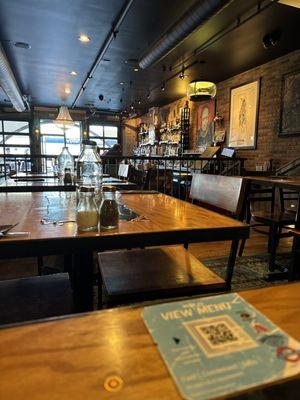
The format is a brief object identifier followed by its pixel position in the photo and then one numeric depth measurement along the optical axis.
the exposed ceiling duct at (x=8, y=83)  5.61
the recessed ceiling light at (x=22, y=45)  5.39
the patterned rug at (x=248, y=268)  2.49
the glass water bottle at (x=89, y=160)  1.61
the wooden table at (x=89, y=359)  0.36
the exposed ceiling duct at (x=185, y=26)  3.01
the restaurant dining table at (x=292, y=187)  2.33
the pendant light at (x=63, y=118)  5.67
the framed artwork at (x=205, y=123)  7.53
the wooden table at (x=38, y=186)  2.35
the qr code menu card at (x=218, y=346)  0.38
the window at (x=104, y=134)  13.82
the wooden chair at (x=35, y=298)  1.02
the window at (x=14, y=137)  12.38
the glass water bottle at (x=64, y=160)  2.90
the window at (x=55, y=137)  12.73
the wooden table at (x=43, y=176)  3.53
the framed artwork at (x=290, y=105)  4.90
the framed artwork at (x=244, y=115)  5.97
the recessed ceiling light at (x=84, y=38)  4.99
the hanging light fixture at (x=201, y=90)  4.63
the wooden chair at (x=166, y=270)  1.22
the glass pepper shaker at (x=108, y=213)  1.00
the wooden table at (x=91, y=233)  0.86
